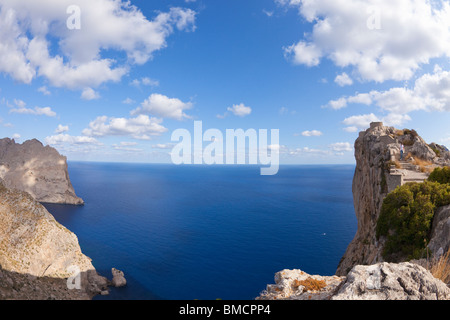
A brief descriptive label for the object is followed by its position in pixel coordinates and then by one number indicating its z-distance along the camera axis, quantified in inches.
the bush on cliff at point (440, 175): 748.0
